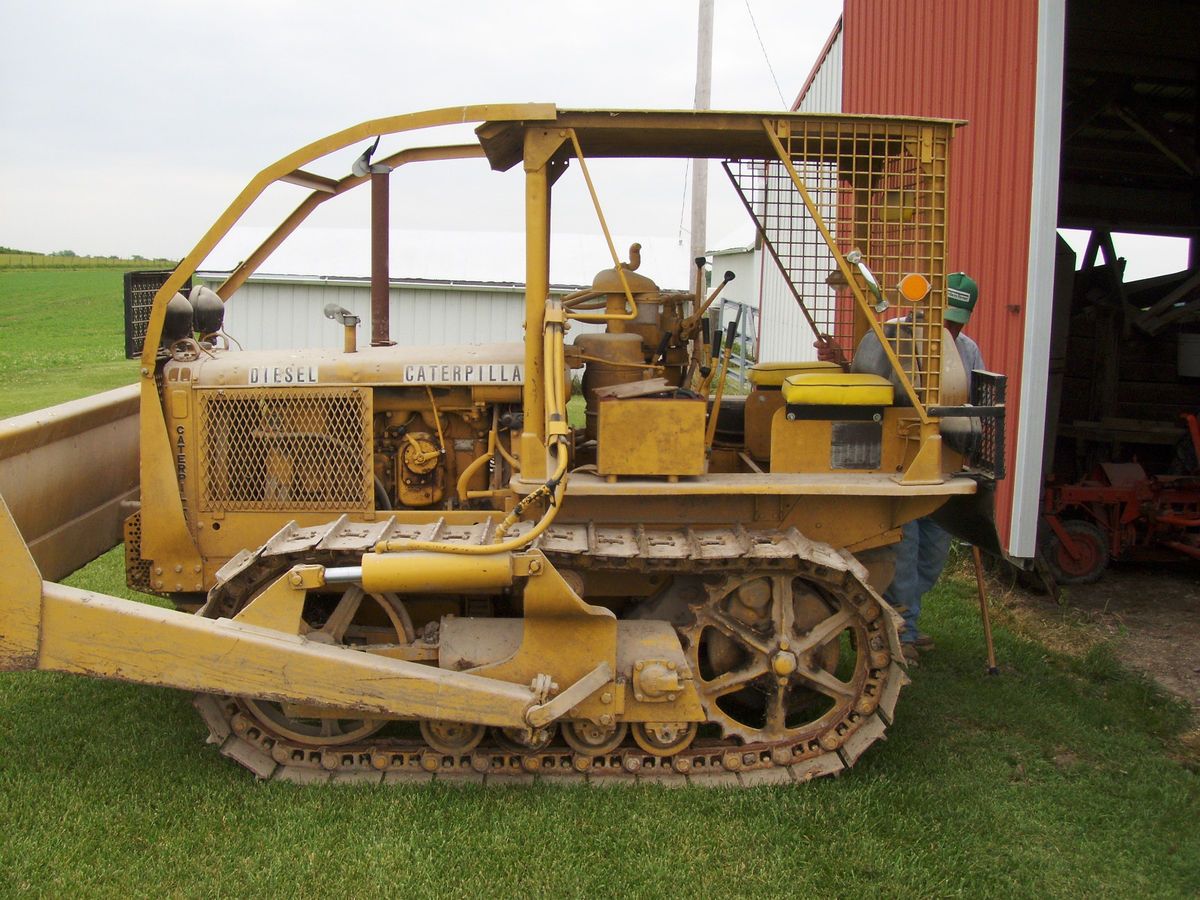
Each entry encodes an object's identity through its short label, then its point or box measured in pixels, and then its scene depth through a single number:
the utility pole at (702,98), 15.08
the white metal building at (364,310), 20.11
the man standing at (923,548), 6.05
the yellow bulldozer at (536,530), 4.54
